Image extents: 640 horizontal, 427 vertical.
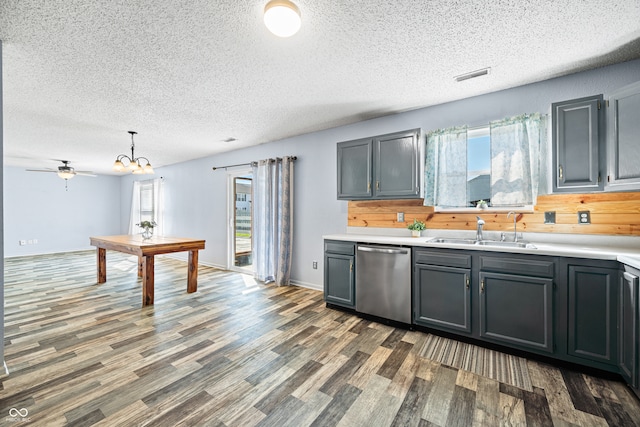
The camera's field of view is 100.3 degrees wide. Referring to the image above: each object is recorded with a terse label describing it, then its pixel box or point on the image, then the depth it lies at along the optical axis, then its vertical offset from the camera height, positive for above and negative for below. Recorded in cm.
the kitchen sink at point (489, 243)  237 -28
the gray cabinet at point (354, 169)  319 +54
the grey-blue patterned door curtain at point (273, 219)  425 -10
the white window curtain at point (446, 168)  290 +51
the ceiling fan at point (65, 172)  559 +87
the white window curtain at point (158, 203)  681 +26
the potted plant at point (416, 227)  304 -16
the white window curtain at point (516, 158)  252 +53
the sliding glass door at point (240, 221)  538 -16
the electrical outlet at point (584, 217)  233 -3
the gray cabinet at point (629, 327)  164 -73
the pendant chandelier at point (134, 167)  382 +67
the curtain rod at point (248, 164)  424 +92
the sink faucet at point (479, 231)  271 -18
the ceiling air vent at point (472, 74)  235 +125
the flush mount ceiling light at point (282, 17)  151 +113
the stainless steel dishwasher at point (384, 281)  270 -73
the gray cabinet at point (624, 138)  184 +53
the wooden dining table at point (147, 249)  343 -50
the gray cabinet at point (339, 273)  308 -72
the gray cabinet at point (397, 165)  290 +54
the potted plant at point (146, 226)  421 -20
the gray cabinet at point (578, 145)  208 +55
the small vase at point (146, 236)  419 -36
